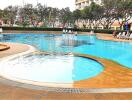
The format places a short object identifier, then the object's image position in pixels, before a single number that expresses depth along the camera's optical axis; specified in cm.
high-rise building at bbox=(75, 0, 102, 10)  3155
